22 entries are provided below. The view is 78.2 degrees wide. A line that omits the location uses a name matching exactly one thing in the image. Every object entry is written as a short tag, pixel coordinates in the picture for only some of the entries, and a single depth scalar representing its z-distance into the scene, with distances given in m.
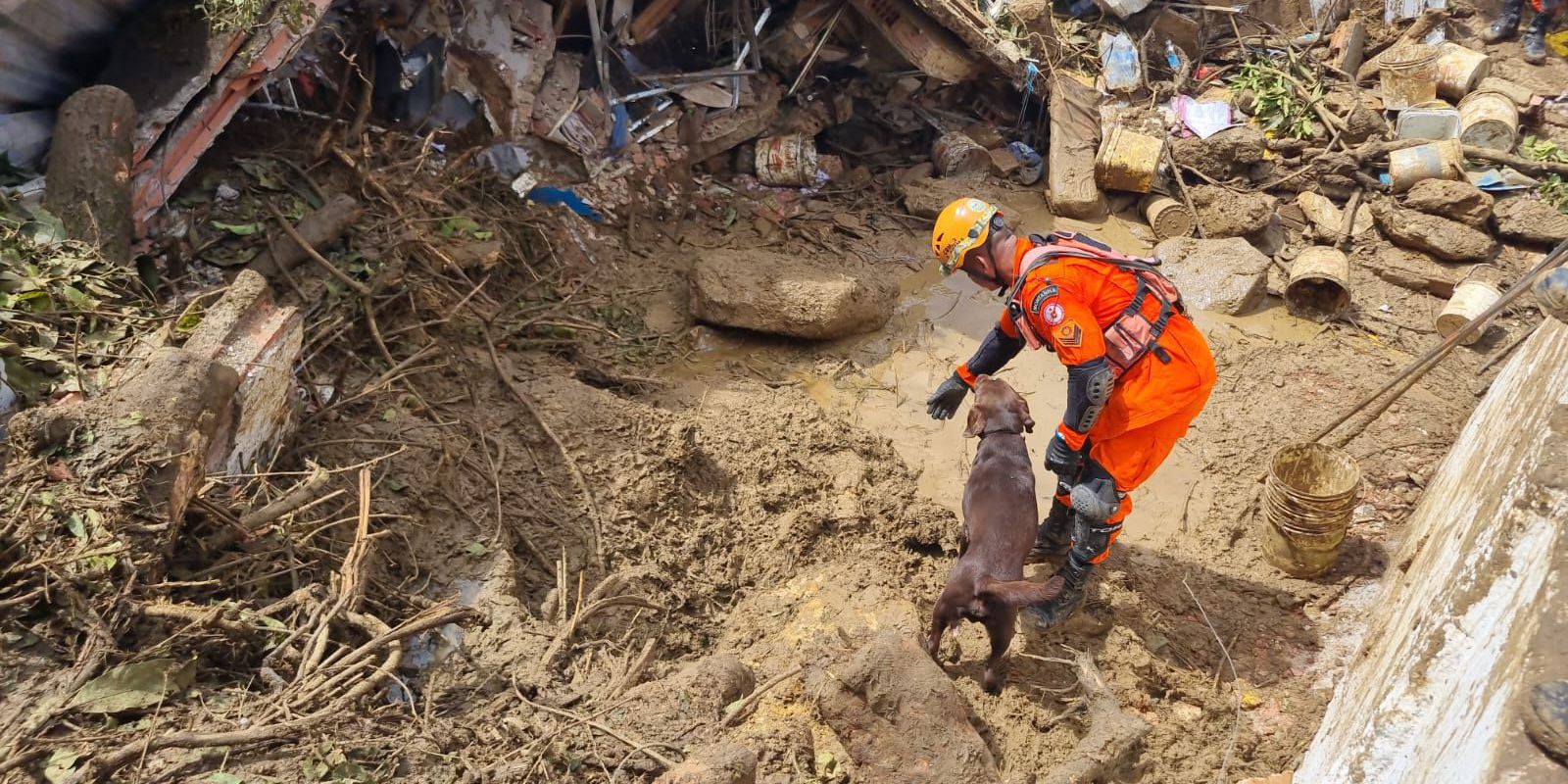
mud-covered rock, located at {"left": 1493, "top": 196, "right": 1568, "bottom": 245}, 7.52
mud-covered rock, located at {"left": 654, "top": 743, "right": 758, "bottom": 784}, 2.84
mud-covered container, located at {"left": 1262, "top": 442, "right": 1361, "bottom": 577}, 4.59
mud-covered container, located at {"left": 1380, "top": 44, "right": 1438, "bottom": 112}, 8.60
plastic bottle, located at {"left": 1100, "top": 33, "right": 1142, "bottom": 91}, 8.99
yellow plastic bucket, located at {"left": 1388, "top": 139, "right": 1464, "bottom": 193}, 7.85
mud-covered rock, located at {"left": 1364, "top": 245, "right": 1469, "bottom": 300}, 7.30
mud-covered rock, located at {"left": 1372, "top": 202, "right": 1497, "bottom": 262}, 7.41
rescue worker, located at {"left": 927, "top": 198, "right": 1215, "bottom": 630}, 3.83
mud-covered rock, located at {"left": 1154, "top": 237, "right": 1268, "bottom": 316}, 7.11
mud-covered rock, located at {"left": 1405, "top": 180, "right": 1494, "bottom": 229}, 7.60
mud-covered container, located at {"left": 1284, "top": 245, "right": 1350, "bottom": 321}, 6.98
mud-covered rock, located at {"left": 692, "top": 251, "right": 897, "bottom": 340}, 6.39
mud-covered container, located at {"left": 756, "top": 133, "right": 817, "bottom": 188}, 8.18
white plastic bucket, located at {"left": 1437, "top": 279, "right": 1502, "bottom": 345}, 6.64
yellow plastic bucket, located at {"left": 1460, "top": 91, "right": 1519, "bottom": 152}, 8.23
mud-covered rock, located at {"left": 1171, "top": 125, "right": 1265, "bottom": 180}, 8.32
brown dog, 3.83
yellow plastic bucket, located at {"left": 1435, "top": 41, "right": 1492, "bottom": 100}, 8.75
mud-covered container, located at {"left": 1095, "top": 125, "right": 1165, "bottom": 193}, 8.05
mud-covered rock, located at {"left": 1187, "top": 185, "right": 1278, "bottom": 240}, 7.71
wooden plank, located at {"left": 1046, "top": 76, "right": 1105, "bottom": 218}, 8.23
